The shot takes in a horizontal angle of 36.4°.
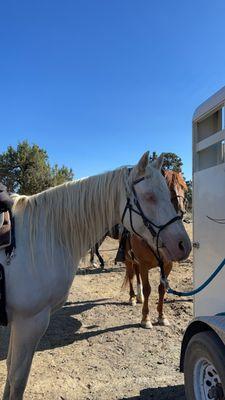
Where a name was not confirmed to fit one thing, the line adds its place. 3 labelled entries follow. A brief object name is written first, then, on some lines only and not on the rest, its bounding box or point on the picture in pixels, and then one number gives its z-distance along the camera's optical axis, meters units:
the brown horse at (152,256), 4.65
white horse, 2.30
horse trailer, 2.28
